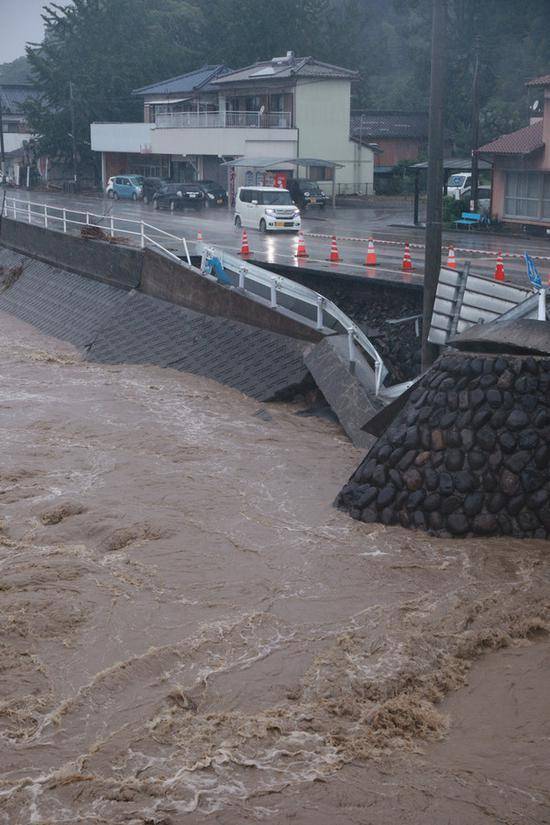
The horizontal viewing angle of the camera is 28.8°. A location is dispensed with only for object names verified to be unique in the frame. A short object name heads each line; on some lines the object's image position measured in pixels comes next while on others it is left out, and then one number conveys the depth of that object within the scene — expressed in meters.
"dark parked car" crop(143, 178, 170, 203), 53.47
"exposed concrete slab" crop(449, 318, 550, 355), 12.32
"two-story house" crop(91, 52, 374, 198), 49.69
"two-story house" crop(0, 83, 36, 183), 74.56
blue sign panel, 16.27
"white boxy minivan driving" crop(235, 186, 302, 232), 33.56
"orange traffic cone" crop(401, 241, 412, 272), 22.97
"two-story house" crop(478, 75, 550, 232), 33.41
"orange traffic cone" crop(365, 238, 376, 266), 23.93
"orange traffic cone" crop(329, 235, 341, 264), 24.83
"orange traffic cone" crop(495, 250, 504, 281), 20.58
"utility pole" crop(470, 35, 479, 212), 36.47
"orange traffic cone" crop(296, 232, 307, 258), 25.78
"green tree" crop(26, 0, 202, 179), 65.31
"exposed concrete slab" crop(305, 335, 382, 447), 16.67
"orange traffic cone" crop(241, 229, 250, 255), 26.52
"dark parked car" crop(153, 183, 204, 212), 45.34
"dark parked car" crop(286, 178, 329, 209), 44.38
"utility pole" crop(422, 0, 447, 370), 13.98
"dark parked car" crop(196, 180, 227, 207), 47.63
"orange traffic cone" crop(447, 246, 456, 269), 21.95
